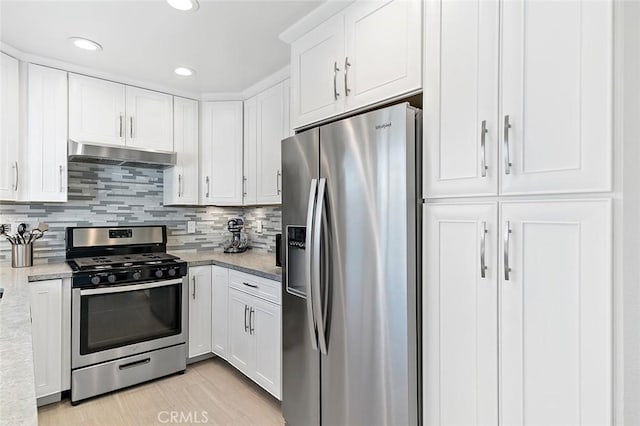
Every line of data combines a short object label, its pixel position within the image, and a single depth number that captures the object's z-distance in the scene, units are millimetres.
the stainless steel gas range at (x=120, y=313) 2463
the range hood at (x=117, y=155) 2643
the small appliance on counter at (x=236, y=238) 3609
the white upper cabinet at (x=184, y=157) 3250
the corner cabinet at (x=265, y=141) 2900
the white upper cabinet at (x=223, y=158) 3377
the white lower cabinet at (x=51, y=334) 2303
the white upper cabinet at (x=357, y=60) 1527
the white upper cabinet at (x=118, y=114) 2746
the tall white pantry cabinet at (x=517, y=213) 1029
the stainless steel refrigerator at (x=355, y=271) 1426
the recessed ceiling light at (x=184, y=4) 1864
